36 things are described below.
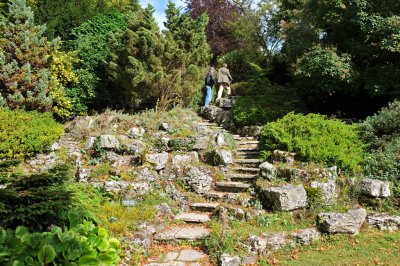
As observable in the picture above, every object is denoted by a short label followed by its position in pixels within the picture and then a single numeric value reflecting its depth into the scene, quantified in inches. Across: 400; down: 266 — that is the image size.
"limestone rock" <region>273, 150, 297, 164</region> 321.4
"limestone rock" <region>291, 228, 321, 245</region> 240.7
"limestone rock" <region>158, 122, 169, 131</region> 415.0
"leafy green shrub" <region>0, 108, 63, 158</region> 320.2
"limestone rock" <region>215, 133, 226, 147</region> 384.2
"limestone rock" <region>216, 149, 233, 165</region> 348.8
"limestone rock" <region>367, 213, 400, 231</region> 256.8
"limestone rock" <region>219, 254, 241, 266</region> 212.7
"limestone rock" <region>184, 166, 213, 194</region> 324.2
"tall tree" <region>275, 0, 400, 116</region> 404.5
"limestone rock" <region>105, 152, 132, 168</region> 344.2
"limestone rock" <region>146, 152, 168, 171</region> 335.6
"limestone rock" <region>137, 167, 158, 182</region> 323.0
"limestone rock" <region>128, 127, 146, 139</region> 388.5
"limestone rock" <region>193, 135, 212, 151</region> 368.2
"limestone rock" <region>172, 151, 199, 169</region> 340.3
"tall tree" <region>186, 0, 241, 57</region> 796.6
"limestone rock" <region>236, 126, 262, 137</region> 445.8
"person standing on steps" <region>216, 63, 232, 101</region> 605.6
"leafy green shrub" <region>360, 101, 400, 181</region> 302.7
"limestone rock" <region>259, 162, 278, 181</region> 306.3
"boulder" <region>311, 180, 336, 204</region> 282.0
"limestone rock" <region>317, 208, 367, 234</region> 245.9
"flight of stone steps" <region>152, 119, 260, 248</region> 252.2
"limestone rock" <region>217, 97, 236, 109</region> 562.4
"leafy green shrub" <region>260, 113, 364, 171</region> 312.0
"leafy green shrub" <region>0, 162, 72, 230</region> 152.3
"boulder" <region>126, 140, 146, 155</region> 357.7
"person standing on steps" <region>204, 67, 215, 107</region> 583.8
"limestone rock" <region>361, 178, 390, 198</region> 280.2
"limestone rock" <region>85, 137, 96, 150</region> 365.1
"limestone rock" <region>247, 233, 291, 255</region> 226.8
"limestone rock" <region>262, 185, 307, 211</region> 272.2
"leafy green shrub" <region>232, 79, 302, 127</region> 470.6
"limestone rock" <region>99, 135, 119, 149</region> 354.3
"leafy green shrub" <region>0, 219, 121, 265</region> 138.1
